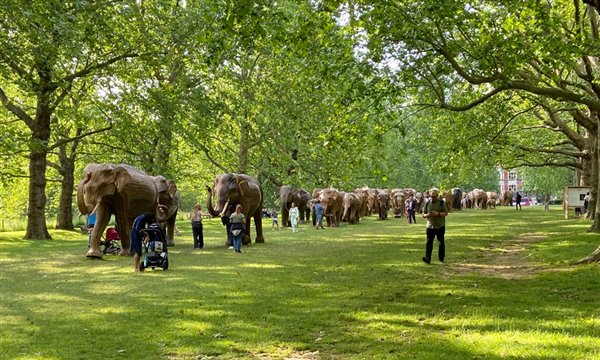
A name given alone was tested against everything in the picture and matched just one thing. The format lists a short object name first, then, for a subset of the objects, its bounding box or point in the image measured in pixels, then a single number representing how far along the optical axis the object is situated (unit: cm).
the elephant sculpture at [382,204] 4514
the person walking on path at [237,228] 1925
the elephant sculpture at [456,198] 6725
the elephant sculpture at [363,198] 4378
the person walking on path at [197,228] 2102
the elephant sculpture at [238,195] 2153
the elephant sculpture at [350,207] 3878
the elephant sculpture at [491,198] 7825
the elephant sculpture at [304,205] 4001
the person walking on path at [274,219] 3284
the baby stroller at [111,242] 1962
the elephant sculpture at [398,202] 4938
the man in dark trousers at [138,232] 1416
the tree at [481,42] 1402
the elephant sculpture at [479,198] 7531
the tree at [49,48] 1592
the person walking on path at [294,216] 3092
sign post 3663
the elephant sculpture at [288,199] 3709
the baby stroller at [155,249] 1427
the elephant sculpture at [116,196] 1794
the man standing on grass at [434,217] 1511
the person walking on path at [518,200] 6743
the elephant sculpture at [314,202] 3659
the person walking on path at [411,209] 3674
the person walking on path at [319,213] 3278
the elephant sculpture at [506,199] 9350
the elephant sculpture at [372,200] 4869
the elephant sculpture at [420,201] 5345
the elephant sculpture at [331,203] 3541
